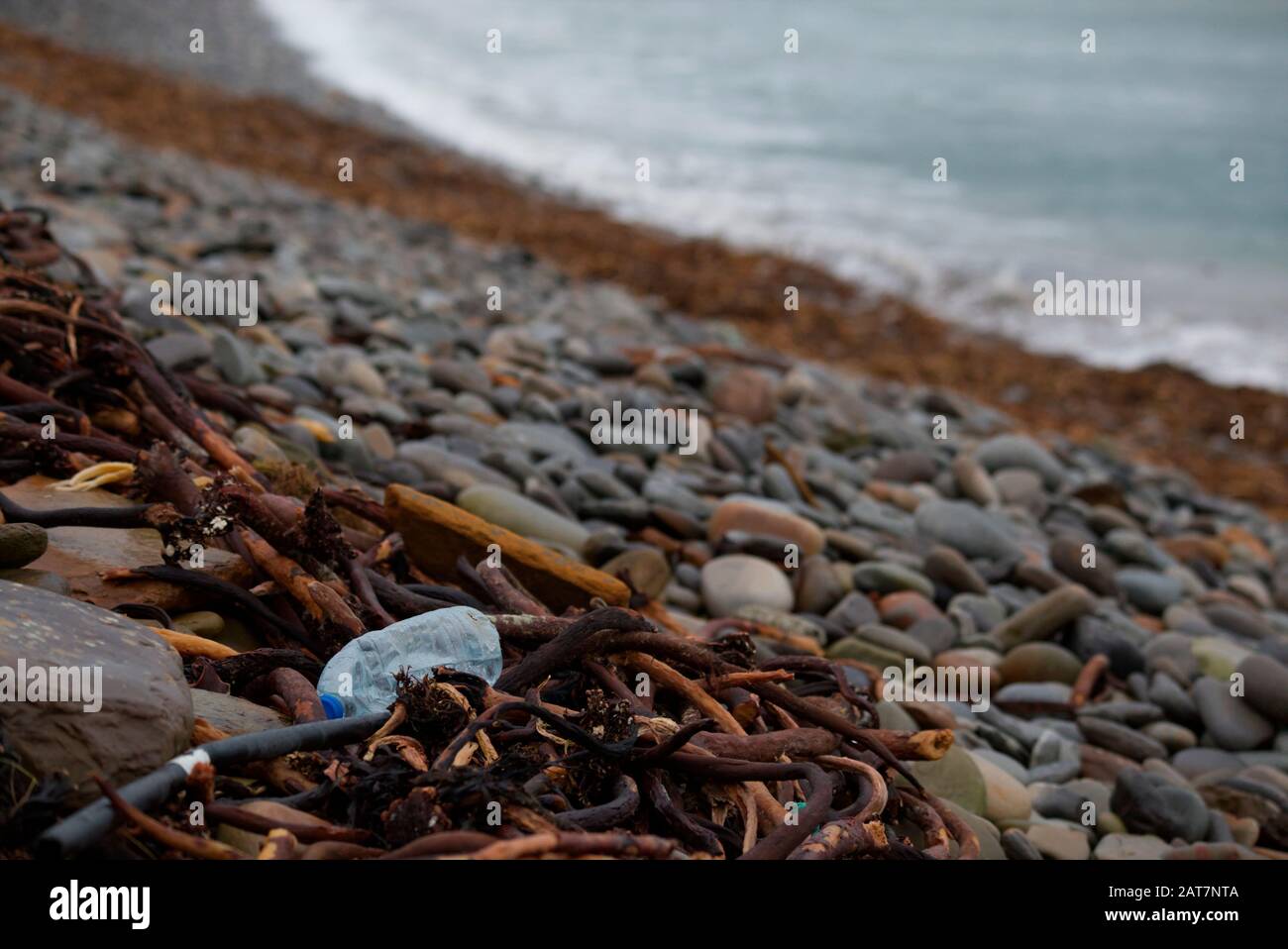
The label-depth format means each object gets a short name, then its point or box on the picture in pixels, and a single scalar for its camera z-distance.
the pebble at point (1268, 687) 3.69
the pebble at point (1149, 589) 4.82
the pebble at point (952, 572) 4.27
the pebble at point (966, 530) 4.65
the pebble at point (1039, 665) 3.86
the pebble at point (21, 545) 2.03
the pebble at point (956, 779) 2.77
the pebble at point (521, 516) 3.38
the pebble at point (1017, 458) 5.88
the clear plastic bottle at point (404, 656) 1.96
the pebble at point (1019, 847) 2.66
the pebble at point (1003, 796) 2.90
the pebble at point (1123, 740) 3.52
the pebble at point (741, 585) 3.63
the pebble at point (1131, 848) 2.89
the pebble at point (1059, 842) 2.86
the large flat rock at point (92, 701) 1.56
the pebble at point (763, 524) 4.02
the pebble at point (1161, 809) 3.04
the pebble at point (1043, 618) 4.04
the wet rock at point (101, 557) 2.17
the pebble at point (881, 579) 4.04
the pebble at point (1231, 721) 3.67
